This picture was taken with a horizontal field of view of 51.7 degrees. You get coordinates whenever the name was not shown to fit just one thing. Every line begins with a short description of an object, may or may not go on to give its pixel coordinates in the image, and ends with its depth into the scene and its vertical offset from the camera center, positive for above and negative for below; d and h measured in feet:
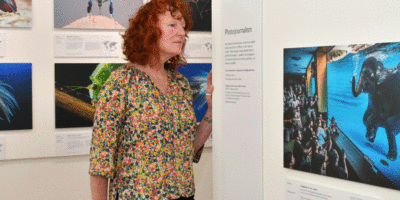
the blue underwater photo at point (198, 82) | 13.97 +0.38
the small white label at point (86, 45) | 12.33 +1.48
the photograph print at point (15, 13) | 11.74 +2.32
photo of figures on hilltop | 12.32 +2.47
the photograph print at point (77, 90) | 12.41 +0.11
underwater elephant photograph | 4.47 -0.23
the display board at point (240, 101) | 6.09 -0.12
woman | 7.82 -0.57
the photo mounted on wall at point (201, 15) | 13.92 +2.67
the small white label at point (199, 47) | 13.91 +1.58
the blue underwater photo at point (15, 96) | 11.87 -0.06
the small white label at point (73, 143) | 12.43 -1.51
